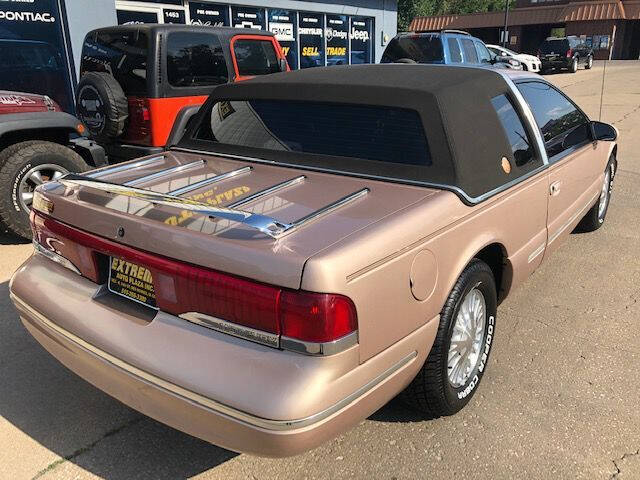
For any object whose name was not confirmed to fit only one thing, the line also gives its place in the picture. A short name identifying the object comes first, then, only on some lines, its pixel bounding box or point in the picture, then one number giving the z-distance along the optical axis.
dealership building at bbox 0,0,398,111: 8.84
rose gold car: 1.89
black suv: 28.38
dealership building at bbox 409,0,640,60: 42.25
